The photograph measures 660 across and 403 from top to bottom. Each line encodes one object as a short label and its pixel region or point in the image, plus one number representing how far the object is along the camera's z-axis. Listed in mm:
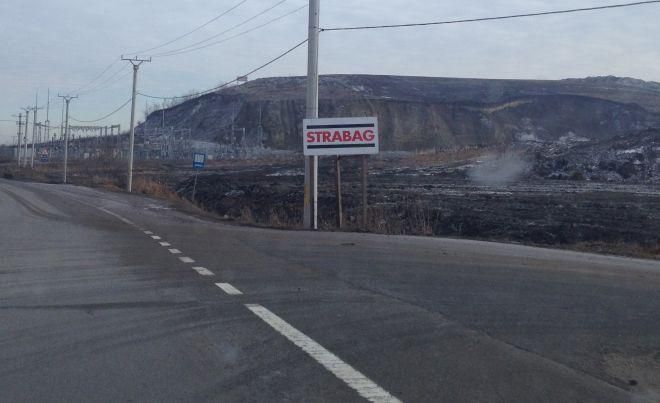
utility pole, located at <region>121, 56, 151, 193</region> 52000
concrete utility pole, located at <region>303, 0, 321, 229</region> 25062
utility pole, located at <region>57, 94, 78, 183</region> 76438
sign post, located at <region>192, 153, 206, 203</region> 46100
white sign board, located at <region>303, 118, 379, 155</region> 25453
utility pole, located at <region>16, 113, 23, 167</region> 115106
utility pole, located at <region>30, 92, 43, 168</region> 105688
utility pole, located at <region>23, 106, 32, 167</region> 111875
